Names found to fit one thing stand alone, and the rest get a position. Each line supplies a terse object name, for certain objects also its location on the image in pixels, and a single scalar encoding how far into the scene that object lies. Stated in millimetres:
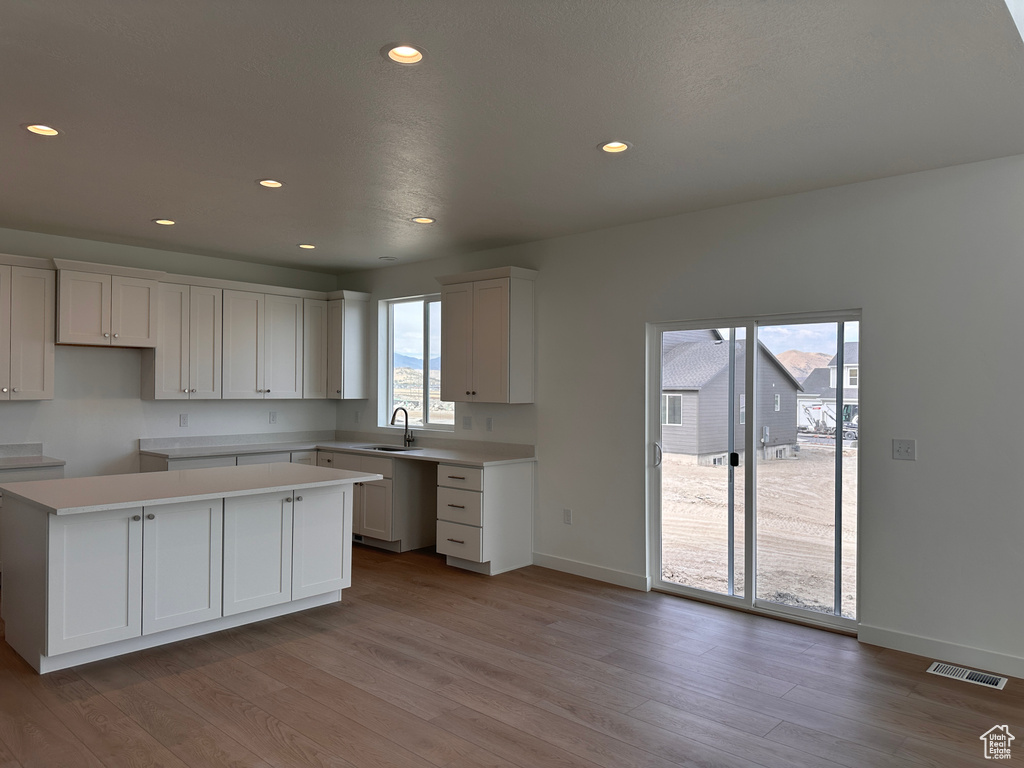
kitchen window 6363
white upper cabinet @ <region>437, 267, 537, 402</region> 5289
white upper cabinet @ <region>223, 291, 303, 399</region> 6129
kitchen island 3186
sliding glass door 3936
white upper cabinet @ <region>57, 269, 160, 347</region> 5117
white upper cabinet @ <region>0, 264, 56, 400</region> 4895
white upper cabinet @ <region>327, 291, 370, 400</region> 6680
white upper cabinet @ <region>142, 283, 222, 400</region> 5680
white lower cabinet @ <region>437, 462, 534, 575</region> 5070
